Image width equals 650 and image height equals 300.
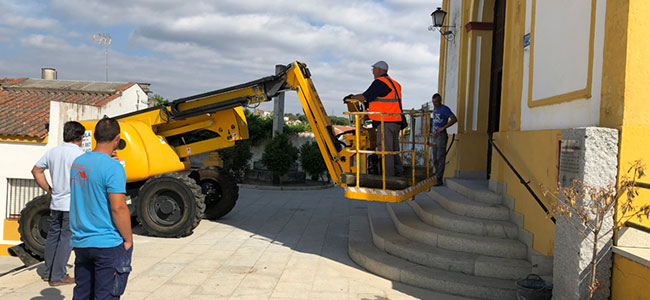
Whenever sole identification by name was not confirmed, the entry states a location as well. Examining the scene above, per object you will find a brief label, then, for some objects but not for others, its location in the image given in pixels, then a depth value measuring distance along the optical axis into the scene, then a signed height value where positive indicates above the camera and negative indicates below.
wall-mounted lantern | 10.27 +2.76
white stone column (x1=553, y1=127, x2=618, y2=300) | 3.79 -0.63
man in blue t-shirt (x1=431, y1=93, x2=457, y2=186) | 8.33 +0.20
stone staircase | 5.02 -1.27
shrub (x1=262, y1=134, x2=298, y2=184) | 15.84 -0.63
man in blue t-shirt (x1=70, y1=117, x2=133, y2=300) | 3.19 -0.66
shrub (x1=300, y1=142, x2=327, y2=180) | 16.70 -0.80
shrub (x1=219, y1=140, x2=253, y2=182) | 16.53 -0.81
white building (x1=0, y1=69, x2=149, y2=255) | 12.54 -0.31
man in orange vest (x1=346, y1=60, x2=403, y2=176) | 6.28 +0.50
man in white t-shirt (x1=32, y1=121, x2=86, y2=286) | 4.80 -0.70
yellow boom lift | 6.97 -0.21
